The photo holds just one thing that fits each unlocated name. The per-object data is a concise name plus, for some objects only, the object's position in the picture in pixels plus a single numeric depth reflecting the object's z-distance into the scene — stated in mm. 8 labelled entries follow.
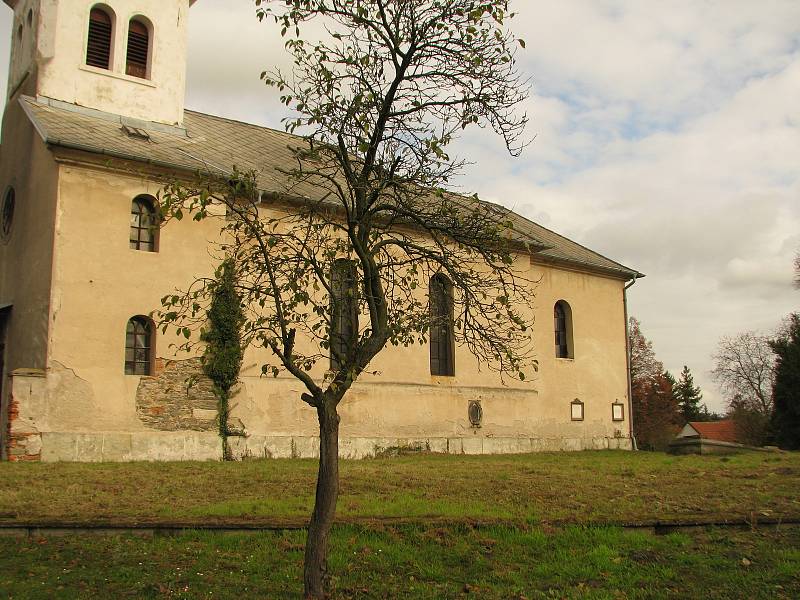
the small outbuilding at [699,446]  20375
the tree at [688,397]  69875
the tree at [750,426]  38869
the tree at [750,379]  64812
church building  16219
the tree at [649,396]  50156
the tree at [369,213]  6590
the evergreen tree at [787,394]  29656
